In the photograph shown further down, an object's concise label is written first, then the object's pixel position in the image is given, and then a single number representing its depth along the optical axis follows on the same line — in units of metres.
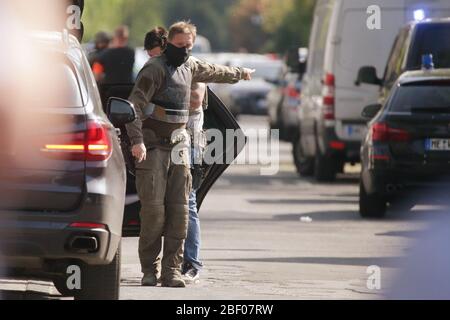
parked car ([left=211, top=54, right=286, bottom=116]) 56.62
